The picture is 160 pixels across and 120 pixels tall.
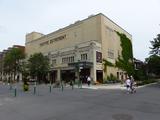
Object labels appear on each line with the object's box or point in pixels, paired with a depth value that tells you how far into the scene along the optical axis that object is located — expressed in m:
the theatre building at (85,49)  25.64
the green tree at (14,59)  37.17
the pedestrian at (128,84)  13.13
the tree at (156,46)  24.27
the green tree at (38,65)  27.71
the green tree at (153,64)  29.97
